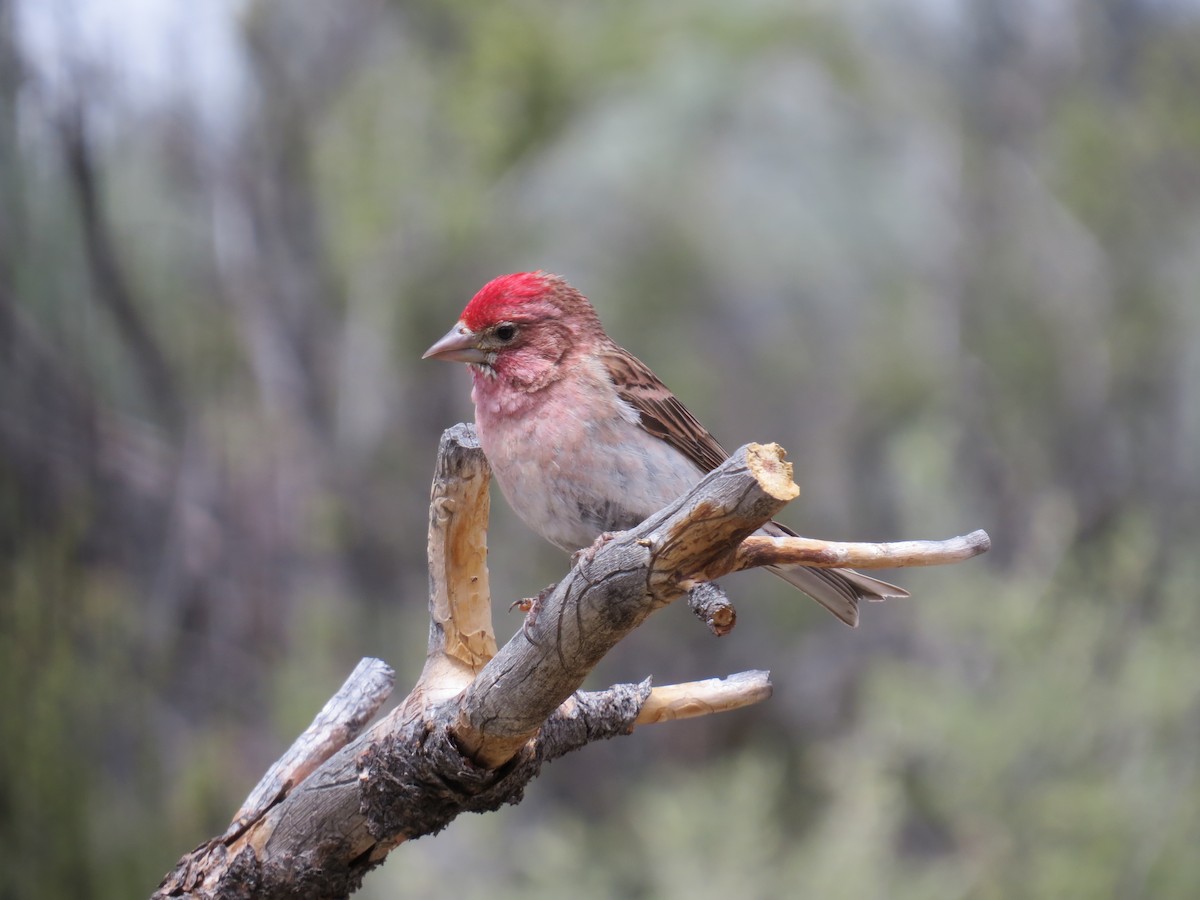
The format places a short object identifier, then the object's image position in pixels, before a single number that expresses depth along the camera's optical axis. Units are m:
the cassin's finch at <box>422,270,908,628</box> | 5.79
